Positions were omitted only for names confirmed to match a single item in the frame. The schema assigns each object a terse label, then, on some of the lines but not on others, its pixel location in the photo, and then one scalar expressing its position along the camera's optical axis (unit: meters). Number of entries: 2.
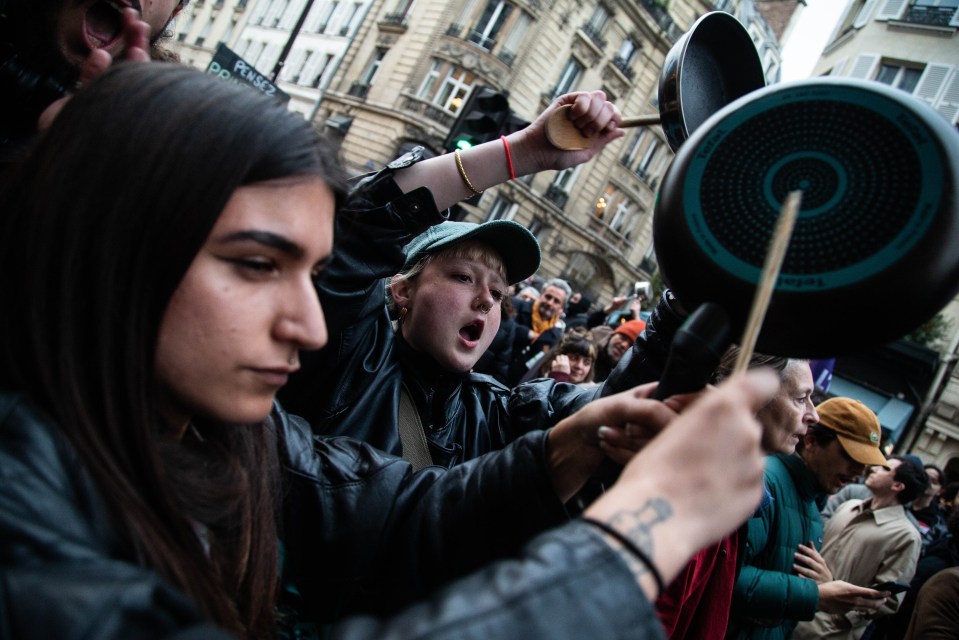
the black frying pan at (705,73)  1.44
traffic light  7.02
